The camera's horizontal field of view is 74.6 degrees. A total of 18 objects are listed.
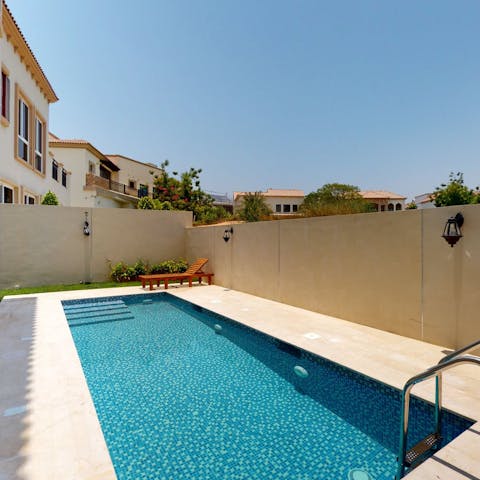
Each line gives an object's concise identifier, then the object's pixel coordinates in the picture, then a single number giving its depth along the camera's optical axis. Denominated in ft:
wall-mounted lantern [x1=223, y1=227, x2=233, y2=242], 36.14
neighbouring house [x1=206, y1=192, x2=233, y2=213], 157.29
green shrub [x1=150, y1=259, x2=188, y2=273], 42.63
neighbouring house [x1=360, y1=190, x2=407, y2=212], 167.32
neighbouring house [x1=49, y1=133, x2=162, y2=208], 79.82
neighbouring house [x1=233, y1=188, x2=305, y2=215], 173.99
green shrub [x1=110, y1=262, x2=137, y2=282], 40.96
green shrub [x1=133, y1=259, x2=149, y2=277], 42.29
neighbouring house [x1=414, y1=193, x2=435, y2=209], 134.02
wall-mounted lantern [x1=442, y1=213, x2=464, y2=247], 15.69
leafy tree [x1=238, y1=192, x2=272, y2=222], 101.81
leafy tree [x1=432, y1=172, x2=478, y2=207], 97.35
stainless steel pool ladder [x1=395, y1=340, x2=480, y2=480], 6.82
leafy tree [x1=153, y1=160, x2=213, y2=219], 100.19
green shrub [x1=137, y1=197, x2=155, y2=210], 72.23
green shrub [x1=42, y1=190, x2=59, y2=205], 43.19
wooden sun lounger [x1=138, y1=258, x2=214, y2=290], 35.45
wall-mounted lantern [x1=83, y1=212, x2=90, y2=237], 39.86
